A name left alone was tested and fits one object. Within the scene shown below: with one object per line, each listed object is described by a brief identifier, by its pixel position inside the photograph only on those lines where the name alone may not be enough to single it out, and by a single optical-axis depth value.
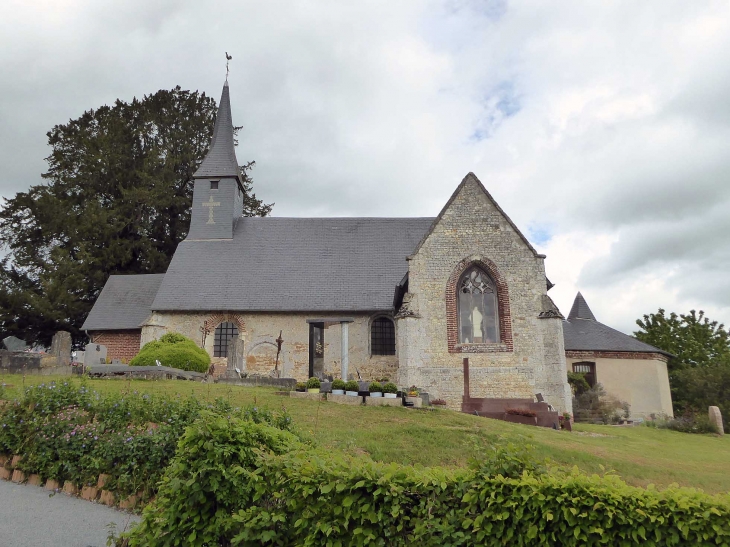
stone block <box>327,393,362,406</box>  13.29
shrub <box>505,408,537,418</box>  14.66
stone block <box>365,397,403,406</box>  13.30
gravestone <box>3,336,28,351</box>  29.23
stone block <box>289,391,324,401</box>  13.39
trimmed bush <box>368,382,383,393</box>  13.80
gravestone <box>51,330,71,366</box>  17.78
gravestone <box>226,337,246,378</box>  18.32
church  16.91
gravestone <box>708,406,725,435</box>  18.98
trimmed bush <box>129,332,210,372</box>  17.64
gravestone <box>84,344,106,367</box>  19.20
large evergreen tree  29.08
